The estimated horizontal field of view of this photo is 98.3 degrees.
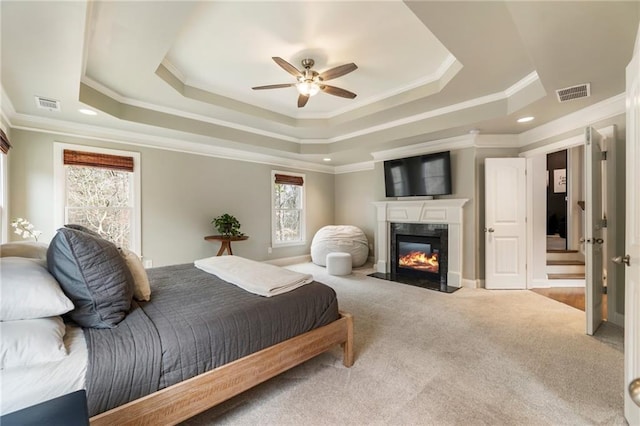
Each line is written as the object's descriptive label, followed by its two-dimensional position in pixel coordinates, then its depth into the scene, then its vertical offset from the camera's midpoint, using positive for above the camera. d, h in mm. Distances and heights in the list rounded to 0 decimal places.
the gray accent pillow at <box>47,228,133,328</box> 1374 -330
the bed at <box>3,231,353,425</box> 1198 -711
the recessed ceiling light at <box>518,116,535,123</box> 3584 +1216
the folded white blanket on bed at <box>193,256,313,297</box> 1994 -507
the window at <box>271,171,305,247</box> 6047 +89
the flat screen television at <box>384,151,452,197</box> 4586 +658
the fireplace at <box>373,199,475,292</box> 4508 -357
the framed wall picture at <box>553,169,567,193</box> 7009 +809
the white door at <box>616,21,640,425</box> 1378 -143
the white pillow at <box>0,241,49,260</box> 1668 -226
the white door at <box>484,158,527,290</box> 4285 -172
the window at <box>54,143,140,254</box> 3695 +331
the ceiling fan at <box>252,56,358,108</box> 2668 +1394
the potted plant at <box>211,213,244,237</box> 4816 -211
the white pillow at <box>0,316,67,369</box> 1024 -500
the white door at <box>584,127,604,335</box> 2693 -220
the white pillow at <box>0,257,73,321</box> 1143 -344
